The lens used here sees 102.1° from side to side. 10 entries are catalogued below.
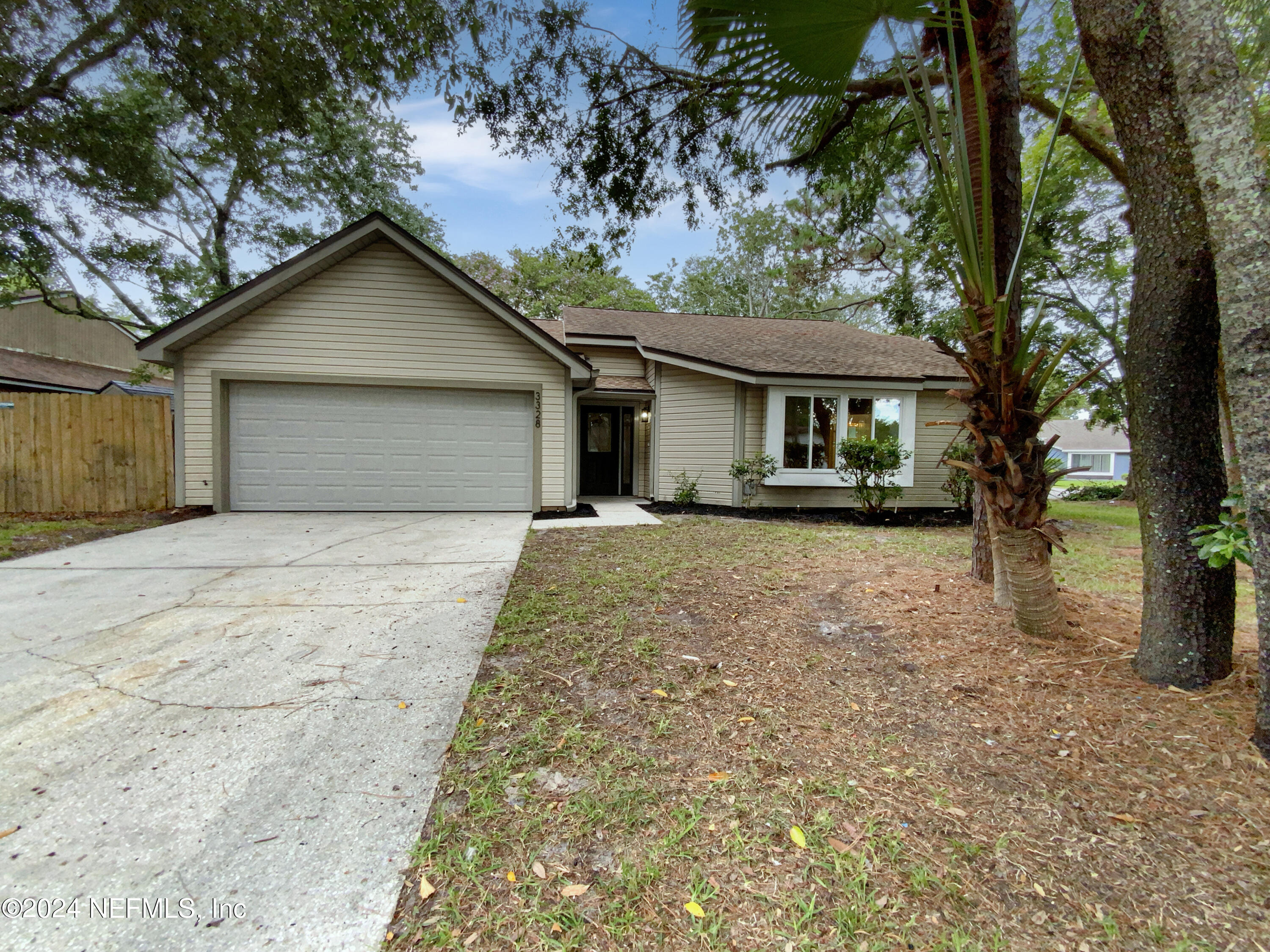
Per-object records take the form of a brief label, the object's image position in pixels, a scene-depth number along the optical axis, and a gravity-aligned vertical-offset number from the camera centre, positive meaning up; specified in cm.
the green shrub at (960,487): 947 -48
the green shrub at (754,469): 966 -21
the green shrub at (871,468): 921 -13
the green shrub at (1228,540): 212 -31
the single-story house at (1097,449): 4106 +119
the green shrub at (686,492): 1034 -71
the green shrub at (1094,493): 1738 -103
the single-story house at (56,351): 1503 +348
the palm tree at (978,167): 252 +169
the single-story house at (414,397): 816 +101
